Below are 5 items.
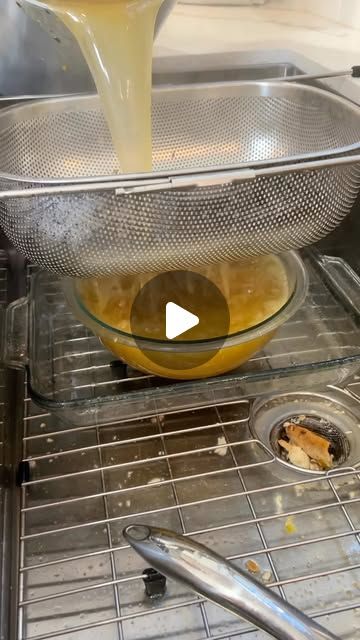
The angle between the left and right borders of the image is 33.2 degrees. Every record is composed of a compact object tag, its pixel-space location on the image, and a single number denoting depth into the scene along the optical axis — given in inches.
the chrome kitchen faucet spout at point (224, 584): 12.5
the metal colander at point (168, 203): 16.6
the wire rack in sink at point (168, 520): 15.3
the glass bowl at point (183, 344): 19.3
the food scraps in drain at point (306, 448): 19.6
